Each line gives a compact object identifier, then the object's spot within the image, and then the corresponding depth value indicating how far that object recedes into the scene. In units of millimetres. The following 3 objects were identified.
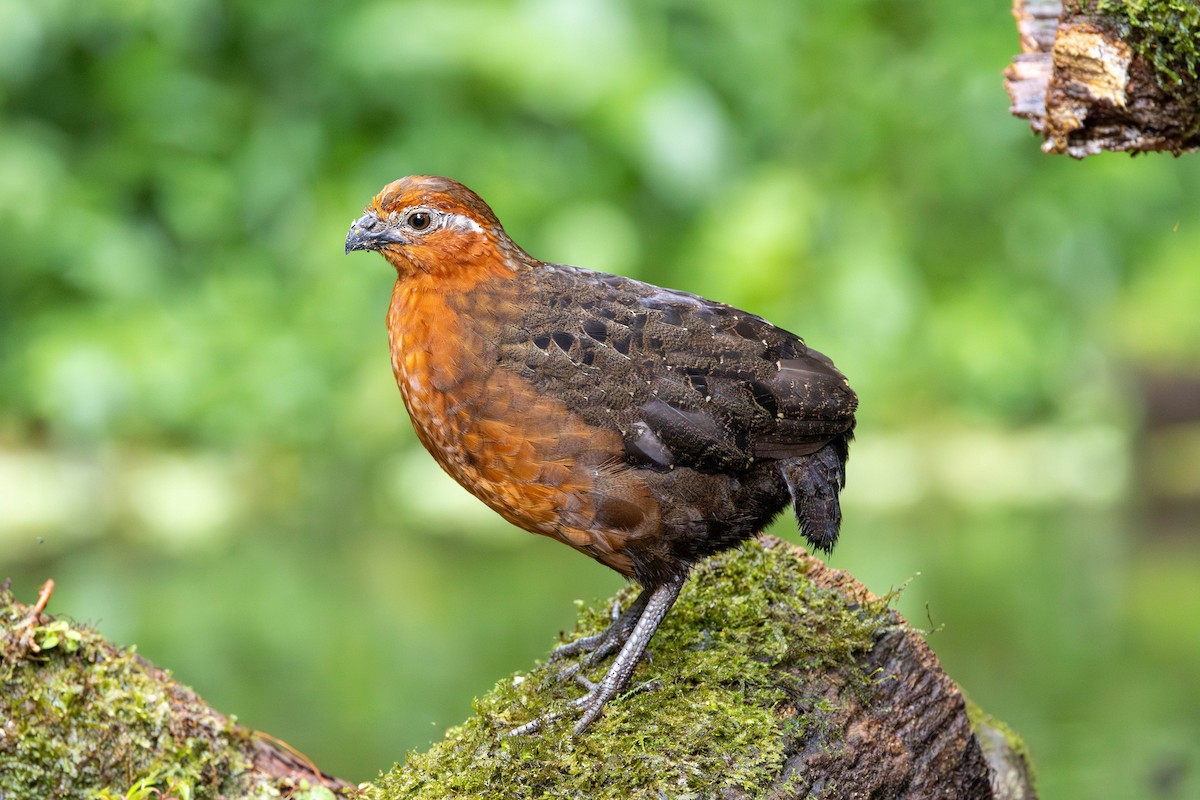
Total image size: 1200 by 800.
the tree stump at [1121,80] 5594
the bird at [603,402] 5887
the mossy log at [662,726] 5516
